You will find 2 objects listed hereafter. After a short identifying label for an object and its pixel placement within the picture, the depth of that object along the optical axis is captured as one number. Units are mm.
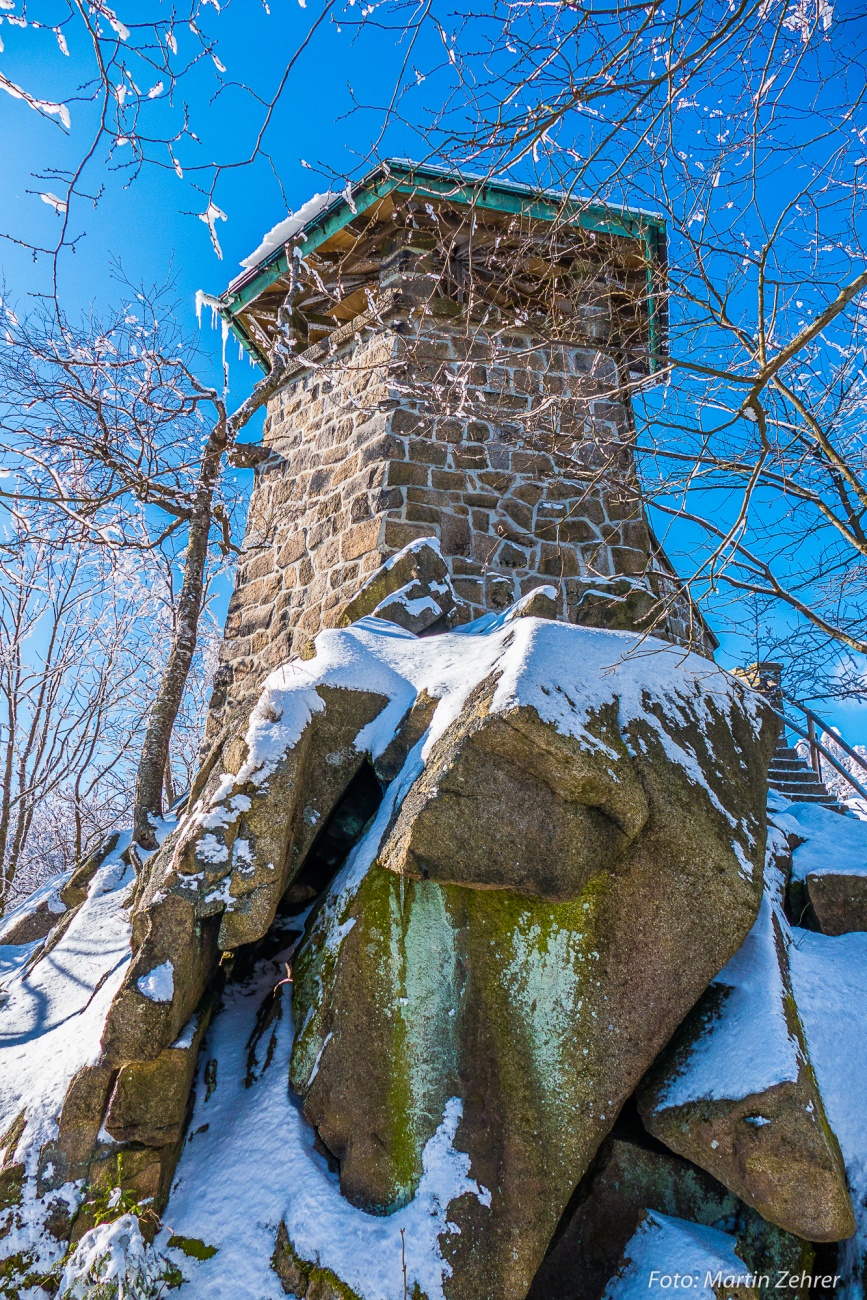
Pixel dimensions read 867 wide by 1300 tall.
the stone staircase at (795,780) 5027
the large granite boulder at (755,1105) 1971
